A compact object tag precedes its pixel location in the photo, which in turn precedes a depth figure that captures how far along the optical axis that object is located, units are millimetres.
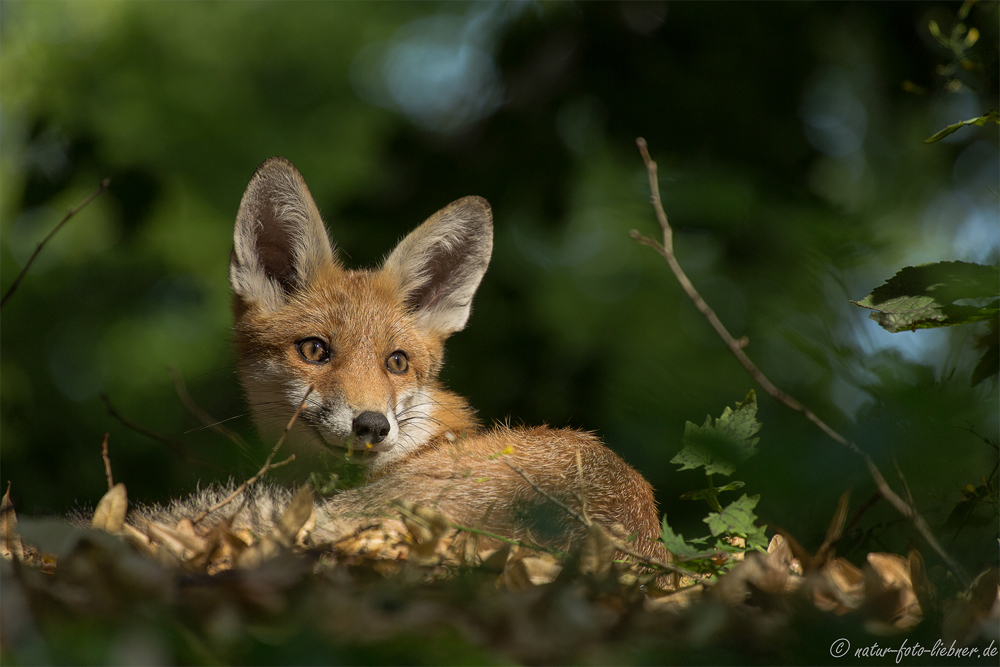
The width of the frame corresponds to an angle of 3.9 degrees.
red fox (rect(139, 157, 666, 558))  8693
